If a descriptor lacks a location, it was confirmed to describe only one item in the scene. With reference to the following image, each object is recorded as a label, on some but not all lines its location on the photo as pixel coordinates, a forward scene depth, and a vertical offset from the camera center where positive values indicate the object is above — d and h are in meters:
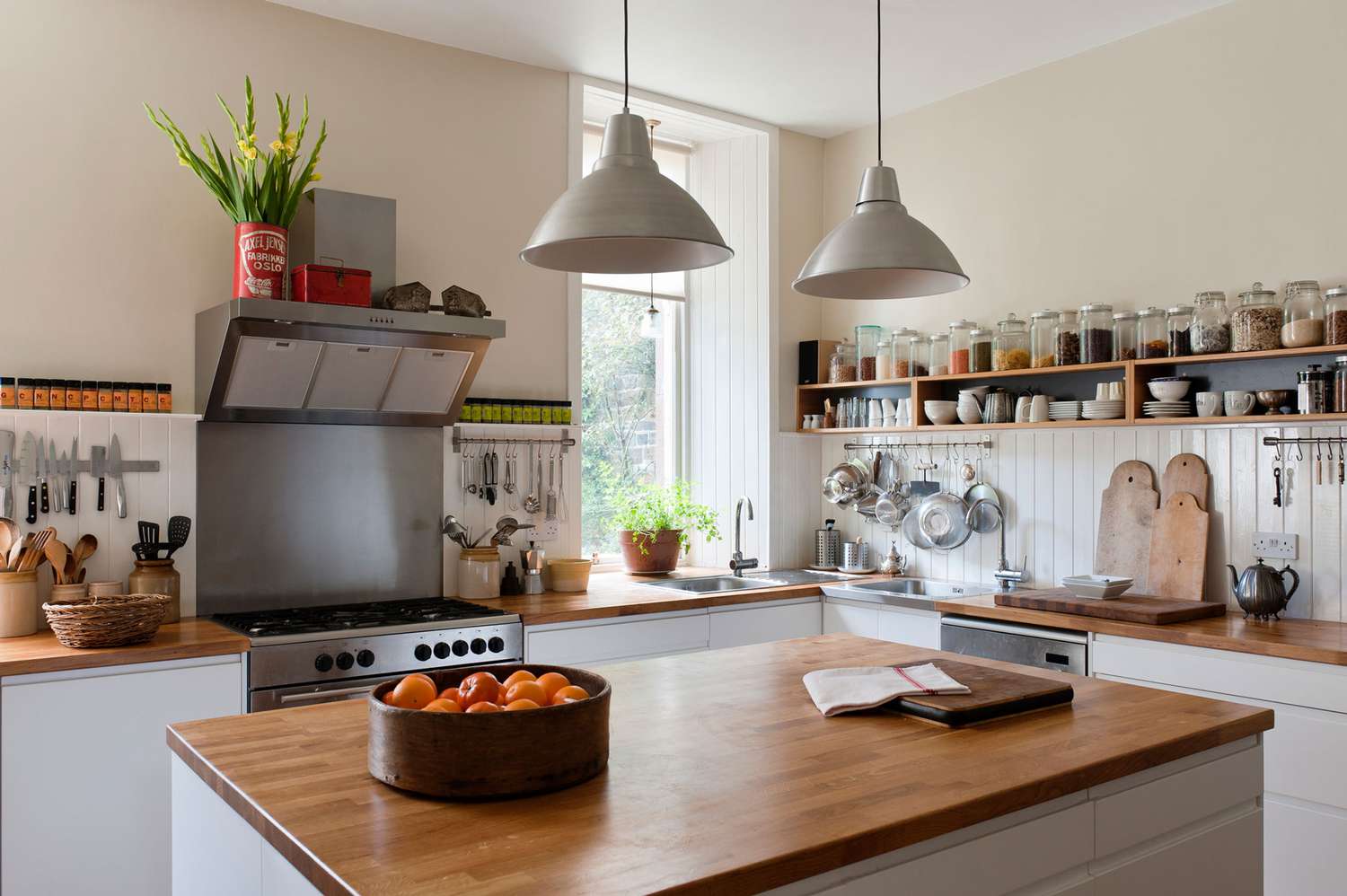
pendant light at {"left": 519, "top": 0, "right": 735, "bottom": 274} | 1.95 +0.50
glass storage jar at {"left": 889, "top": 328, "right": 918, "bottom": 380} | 4.72 +0.51
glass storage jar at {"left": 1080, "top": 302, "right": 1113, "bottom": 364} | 3.93 +0.50
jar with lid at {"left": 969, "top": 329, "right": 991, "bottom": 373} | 4.34 +0.46
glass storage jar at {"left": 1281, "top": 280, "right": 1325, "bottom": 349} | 3.33 +0.49
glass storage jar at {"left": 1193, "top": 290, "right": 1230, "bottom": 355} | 3.57 +0.49
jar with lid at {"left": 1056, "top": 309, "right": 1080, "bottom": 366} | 4.01 +0.46
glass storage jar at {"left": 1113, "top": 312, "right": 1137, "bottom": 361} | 3.90 +0.50
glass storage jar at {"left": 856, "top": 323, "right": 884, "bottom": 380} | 4.91 +0.58
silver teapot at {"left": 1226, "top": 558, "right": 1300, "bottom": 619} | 3.36 -0.44
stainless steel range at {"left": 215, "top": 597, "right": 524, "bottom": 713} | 3.07 -0.60
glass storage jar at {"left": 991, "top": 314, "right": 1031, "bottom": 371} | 4.27 +0.53
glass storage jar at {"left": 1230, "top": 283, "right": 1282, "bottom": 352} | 3.44 +0.48
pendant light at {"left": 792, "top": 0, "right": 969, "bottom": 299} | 2.28 +0.49
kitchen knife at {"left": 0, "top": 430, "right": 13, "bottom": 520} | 3.18 -0.04
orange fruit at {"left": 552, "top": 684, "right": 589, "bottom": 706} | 1.67 -0.39
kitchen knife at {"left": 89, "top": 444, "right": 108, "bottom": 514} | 3.33 +0.00
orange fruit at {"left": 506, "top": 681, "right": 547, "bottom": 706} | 1.66 -0.39
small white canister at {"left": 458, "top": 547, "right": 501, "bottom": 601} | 3.98 -0.44
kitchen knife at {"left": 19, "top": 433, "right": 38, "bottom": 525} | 3.22 -0.02
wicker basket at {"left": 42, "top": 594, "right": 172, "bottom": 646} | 2.77 -0.45
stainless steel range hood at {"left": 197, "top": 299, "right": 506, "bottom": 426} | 3.28 +0.35
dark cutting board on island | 2.01 -0.50
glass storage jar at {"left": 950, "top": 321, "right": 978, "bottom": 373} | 4.42 +0.53
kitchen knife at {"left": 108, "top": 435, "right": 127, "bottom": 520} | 3.36 -0.02
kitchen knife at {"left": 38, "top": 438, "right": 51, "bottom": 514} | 3.24 -0.03
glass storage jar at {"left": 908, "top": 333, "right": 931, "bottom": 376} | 4.71 +0.51
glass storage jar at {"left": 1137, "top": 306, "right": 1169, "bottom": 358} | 3.80 +0.51
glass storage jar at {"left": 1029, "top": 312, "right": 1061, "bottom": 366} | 4.16 +0.53
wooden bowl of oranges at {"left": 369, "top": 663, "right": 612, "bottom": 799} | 1.54 -0.44
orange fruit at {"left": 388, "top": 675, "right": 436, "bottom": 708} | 1.67 -0.39
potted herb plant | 4.75 -0.32
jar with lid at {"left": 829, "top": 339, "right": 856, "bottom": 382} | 5.02 +0.50
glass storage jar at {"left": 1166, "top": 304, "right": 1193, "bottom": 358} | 3.67 +0.48
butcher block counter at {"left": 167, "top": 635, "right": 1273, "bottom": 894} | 1.33 -0.53
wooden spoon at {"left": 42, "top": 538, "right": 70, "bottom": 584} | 3.13 -0.30
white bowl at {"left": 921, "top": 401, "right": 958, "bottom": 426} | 4.44 +0.22
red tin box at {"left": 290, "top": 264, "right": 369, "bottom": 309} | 3.35 +0.60
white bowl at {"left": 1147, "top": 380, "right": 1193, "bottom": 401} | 3.64 +0.26
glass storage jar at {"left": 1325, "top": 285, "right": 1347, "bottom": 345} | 3.26 +0.48
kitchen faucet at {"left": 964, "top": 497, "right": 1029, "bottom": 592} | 4.30 -0.48
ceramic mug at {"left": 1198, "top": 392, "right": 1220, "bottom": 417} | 3.54 +0.21
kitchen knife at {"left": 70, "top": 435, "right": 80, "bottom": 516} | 3.29 -0.01
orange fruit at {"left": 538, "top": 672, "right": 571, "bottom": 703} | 1.73 -0.39
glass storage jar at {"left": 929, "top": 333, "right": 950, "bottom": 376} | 4.57 +0.50
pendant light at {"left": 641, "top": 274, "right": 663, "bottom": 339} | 4.93 +0.68
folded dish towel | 2.09 -0.49
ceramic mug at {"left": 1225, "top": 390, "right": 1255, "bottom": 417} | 3.46 +0.20
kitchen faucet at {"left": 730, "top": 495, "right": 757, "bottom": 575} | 4.84 -0.49
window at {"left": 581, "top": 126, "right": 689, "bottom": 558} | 5.00 +0.38
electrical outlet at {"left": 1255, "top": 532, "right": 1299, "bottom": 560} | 3.50 -0.29
